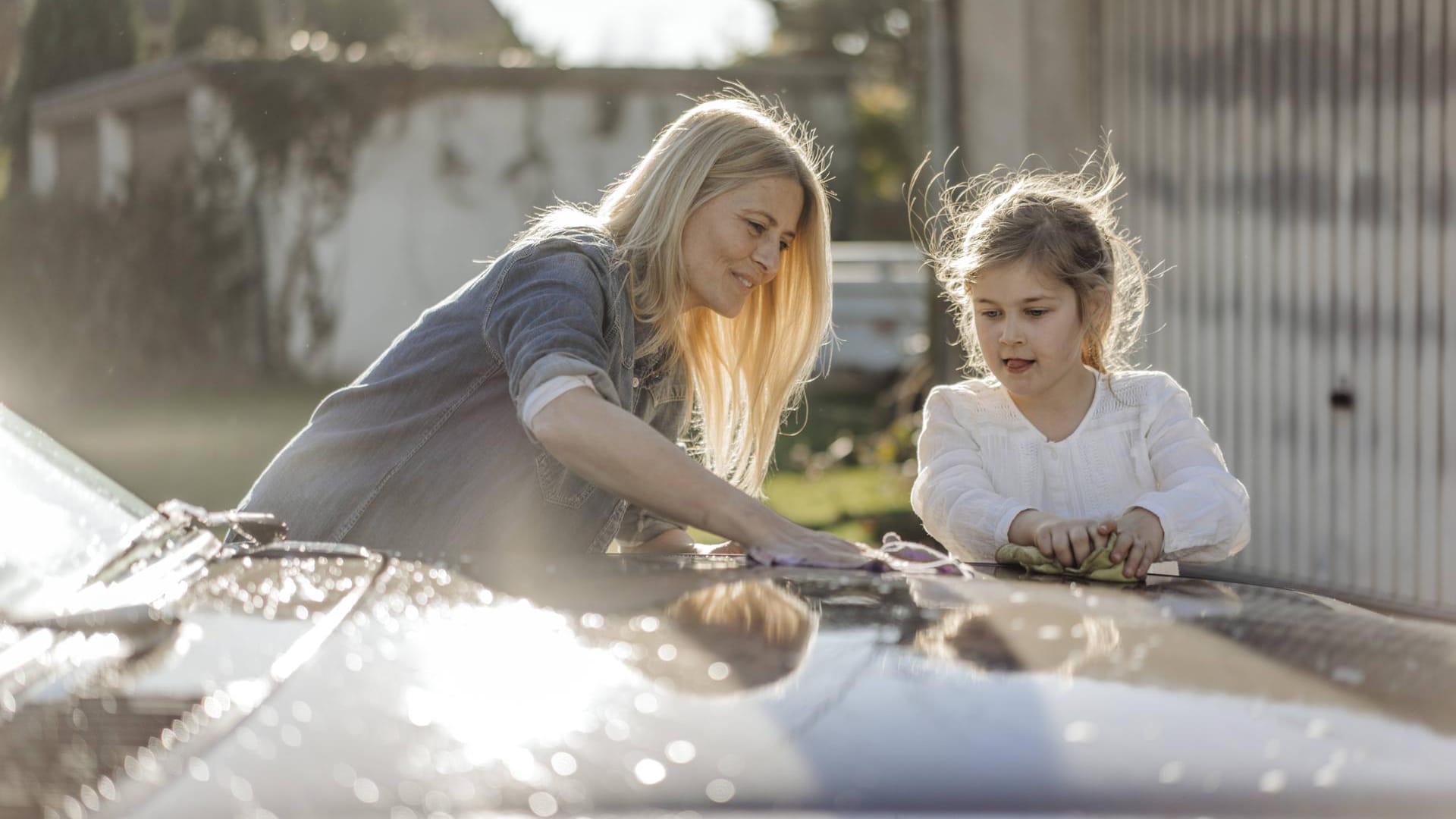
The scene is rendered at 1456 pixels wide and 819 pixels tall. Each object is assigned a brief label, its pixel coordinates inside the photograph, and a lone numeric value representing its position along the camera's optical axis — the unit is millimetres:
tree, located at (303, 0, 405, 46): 17609
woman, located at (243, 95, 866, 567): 3383
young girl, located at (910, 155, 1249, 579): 3664
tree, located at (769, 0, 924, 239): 27781
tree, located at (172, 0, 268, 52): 15393
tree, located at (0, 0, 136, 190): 14375
